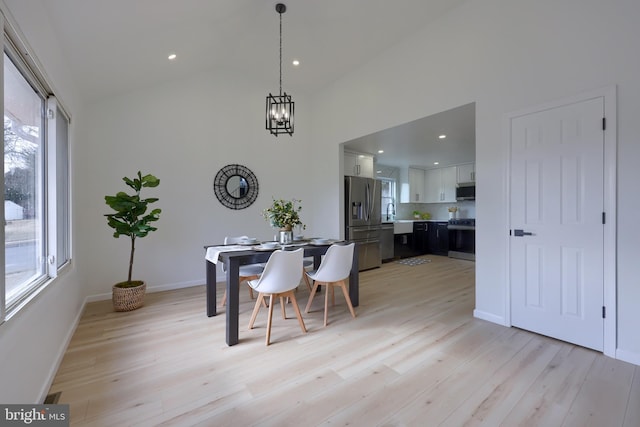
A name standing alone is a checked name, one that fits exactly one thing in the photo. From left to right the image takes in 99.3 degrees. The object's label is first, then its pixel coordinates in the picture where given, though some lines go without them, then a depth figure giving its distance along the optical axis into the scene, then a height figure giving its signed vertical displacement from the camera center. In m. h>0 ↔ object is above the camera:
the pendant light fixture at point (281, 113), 3.04 +1.14
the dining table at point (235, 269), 2.38 -0.59
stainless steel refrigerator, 5.05 -0.10
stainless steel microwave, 6.61 +0.51
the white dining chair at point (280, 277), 2.40 -0.60
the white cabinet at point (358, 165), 5.37 +0.96
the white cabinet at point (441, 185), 7.17 +0.74
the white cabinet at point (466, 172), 6.69 +0.99
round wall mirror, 4.48 +0.43
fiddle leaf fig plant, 3.07 -0.02
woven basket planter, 3.15 -1.01
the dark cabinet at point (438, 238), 6.79 -0.68
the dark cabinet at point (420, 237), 6.93 -0.65
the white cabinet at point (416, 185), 7.50 +0.75
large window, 1.53 +0.21
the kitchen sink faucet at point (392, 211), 7.43 +0.02
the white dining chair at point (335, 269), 2.80 -0.60
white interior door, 2.21 -0.09
